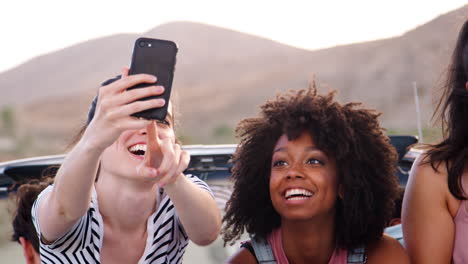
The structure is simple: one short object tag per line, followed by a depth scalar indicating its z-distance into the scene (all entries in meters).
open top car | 3.58
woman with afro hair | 2.38
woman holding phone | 1.72
